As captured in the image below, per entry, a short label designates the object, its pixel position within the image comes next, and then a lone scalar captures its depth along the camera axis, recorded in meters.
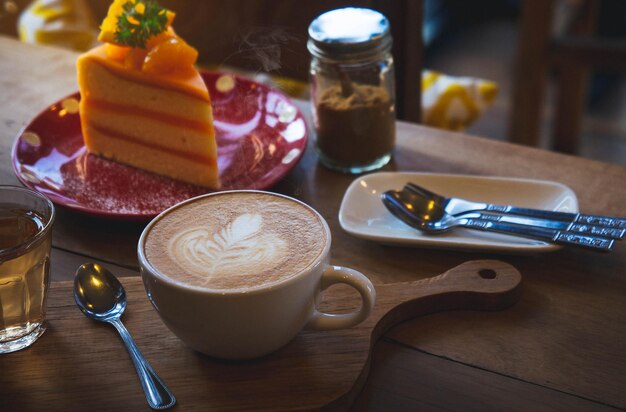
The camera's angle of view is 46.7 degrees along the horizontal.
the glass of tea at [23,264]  0.76
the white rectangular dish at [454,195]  0.90
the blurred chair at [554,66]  2.08
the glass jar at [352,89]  1.06
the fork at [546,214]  0.87
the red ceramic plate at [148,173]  1.07
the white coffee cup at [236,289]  0.67
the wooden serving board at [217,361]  0.71
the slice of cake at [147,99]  1.11
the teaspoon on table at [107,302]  0.73
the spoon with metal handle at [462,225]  0.85
